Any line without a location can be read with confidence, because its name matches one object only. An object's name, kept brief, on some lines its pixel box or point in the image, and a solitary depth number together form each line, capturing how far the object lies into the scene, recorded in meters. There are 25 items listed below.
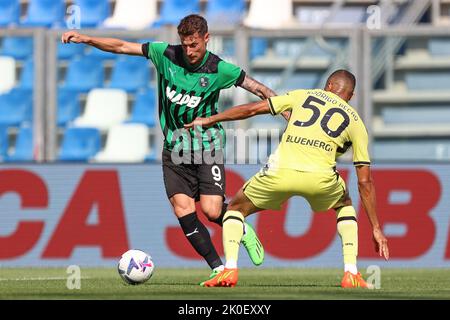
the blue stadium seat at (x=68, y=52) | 18.78
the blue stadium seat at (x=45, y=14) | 20.17
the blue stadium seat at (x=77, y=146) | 18.20
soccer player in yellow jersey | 10.19
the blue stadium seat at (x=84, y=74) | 18.53
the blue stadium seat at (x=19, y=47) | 18.17
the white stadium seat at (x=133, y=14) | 20.11
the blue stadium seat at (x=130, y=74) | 18.81
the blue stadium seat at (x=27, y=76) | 18.40
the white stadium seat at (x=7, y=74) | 18.50
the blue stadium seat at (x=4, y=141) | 18.08
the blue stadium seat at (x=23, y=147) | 18.06
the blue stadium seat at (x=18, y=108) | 18.22
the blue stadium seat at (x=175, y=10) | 20.00
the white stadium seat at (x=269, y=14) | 19.91
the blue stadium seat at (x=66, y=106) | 18.36
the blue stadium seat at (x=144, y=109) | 18.41
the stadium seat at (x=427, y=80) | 18.77
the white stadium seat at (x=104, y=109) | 18.67
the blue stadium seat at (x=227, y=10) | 19.28
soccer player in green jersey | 11.27
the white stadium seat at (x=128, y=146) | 18.23
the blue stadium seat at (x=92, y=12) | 20.11
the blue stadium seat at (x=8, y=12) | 19.94
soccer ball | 10.97
